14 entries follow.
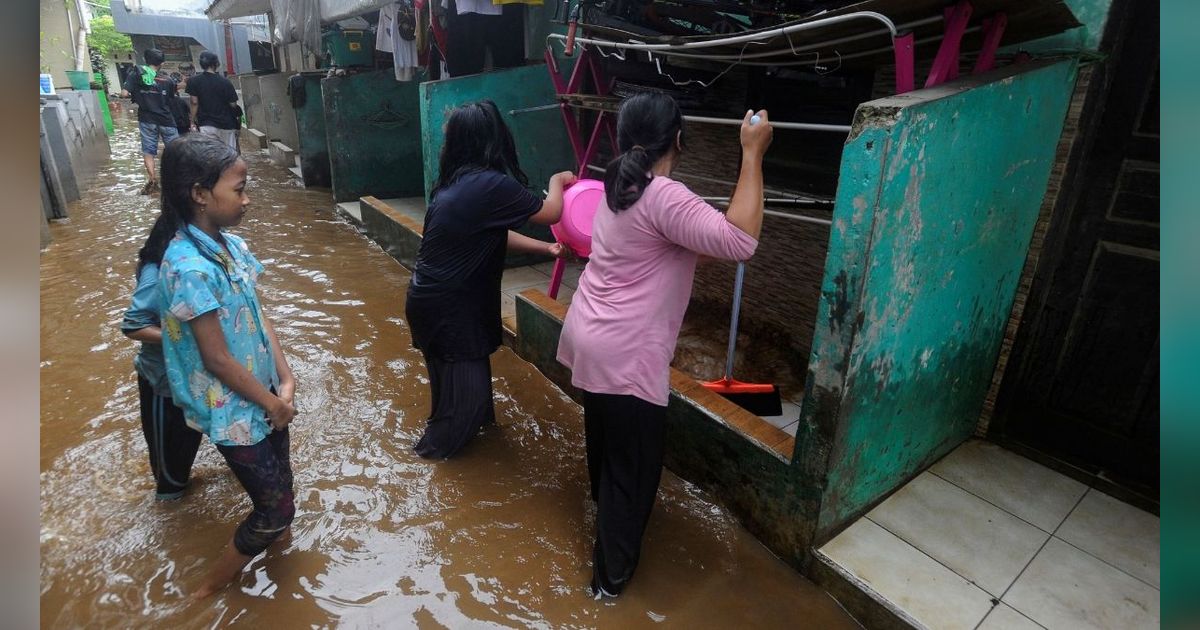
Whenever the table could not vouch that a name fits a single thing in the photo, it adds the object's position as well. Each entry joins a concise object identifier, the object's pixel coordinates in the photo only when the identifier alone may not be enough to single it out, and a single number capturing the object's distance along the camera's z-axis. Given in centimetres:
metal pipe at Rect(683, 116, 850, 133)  250
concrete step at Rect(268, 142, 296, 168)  1161
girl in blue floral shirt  203
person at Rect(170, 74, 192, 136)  935
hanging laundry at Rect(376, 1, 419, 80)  677
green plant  2688
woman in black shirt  297
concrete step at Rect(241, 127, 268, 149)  1368
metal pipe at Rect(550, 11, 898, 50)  215
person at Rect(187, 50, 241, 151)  848
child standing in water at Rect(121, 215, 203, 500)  232
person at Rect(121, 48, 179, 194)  891
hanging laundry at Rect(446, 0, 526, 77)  623
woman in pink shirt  211
